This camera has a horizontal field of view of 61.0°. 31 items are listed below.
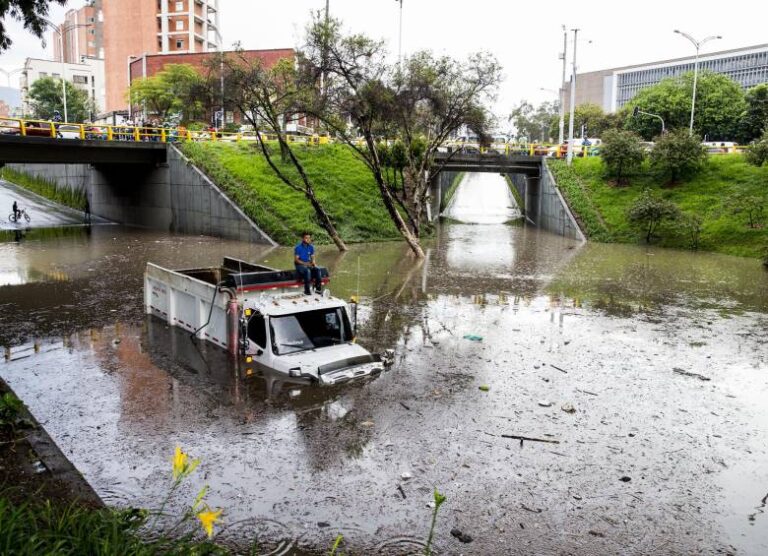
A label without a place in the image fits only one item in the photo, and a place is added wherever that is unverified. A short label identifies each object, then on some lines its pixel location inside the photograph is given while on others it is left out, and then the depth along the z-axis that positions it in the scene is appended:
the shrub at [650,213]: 33.09
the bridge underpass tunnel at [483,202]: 54.03
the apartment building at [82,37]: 123.31
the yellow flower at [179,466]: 3.97
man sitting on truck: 13.05
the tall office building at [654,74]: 116.00
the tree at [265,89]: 25.03
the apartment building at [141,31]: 84.25
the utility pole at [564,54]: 44.02
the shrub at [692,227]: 32.41
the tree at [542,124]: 98.06
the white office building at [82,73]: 116.75
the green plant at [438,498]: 3.88
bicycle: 38.53
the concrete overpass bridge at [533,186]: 40.06
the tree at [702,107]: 66.44
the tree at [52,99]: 87.00
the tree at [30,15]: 12.37
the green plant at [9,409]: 8.16
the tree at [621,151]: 39.28
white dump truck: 10.70
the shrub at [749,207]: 31.43
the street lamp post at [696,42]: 38.33
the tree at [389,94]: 25.08
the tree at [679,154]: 37.22
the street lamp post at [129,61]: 78.58
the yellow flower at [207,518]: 3.88
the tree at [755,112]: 59.31
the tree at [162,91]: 54.75
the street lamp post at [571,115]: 40.84
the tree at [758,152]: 33.69
